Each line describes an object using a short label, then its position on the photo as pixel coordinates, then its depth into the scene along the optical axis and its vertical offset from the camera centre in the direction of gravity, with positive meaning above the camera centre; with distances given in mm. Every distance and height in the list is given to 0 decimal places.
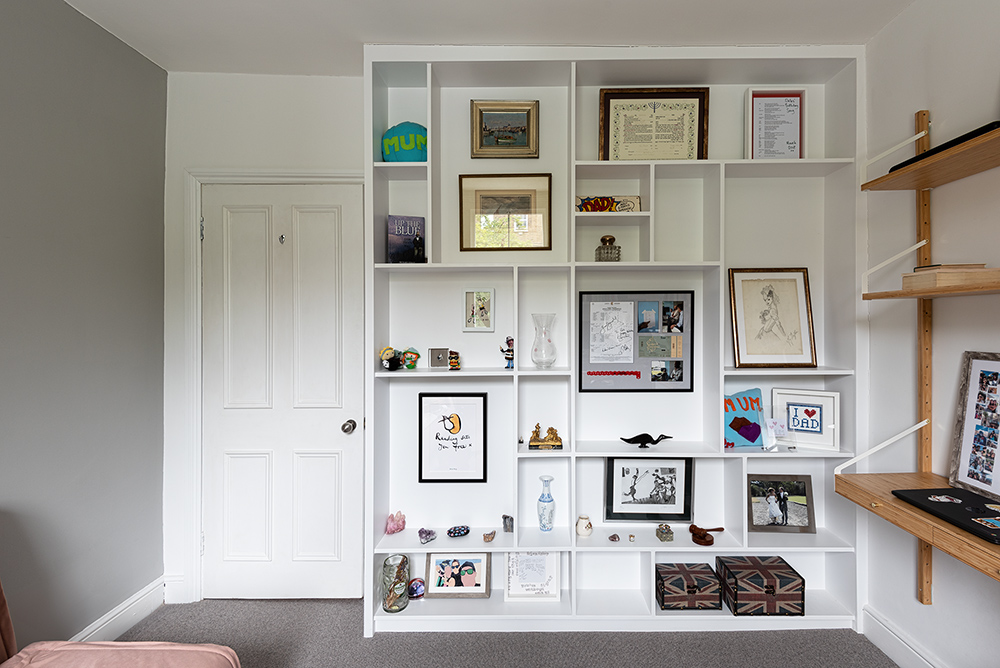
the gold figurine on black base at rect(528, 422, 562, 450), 2240 -473
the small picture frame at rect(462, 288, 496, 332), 2412 +137
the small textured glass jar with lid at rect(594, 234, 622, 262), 2227 +396
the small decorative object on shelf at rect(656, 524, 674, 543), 2262 -904
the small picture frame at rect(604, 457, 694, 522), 2398 -730
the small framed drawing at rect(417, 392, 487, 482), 2410 -491
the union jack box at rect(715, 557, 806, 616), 2203 -1137
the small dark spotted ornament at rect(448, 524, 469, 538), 2301 -906
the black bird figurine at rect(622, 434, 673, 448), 2285 -477
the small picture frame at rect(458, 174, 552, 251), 2387 +621
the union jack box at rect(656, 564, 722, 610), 2240 -1157
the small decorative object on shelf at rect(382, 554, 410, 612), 2230 -1129
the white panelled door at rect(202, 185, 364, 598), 2467 -263
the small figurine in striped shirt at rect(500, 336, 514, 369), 2301 -70
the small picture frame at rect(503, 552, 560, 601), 2311 -1123
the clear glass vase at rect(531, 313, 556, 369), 2264 -27
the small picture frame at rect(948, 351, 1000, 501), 1572 -291
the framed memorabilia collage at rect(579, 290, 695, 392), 2383 +1
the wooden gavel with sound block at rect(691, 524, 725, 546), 2217 -901
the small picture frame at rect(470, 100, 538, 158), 2361 +1008
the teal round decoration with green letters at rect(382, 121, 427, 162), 2207 +880
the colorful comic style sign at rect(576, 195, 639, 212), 2262 +624
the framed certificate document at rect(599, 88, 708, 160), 2291 +1005
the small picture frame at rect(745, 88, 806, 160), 2312 +1024
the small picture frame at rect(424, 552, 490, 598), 2350 -1144
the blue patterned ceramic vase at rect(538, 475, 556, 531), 2285 -789
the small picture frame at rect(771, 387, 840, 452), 2225 -361
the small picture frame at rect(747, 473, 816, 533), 2336 -788
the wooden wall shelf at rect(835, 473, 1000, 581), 1298 -550
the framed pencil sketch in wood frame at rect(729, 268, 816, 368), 2279 +96
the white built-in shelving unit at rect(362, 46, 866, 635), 2203 +108
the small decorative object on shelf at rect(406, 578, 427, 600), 2346 -1196
